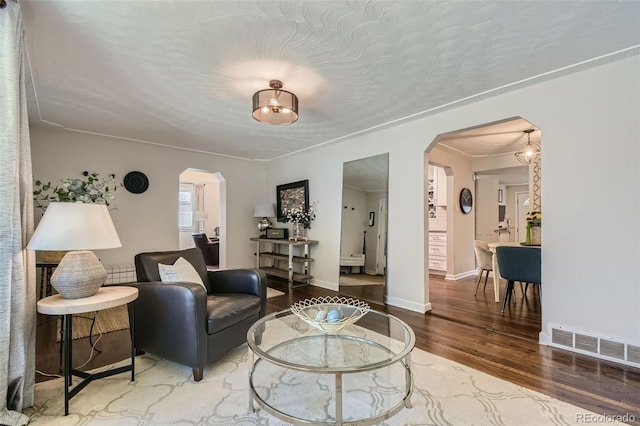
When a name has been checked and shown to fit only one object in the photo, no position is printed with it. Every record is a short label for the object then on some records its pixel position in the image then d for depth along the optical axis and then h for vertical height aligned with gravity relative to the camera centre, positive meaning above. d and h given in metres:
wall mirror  4.13 -0.15
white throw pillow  2.36 -0.46
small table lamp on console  5.89 +0.09
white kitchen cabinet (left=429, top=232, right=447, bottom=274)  6.01 -0.66
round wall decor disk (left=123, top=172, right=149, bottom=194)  4.72 +0.54
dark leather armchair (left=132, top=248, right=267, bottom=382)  2.06 -0.75
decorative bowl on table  1.83 -0.65
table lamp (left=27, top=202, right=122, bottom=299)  1.68 -0.14
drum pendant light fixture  2.74 +1.06
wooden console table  5.09 -0.76
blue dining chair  3.21 -0.49
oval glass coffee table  1.52 -0.83
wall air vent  2.25 -0.99
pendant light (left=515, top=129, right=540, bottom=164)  4.55 +1.07
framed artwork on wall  5.36 +0.41
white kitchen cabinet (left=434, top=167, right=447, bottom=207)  6.00 +0.69
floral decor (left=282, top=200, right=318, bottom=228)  5.25 +0.03
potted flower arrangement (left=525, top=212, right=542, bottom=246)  3.56 -0.11
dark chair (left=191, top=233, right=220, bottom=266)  7.27 -0.76
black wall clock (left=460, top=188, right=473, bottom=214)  5.88 +0.39
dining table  4.12 -0.73
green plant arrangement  2.04 +0.17
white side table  1.69 -0.53
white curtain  1.55 -0.13
